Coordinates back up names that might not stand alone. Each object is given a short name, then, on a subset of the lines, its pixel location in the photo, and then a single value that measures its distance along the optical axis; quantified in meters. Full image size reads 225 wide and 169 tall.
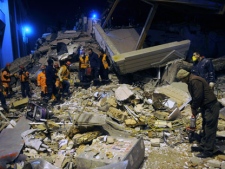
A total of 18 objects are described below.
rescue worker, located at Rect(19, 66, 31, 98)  9.62
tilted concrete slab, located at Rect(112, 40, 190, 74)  8.56
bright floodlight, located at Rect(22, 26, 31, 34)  30.47
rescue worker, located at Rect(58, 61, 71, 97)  8.94
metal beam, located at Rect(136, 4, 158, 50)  10.16
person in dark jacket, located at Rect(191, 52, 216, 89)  6.36
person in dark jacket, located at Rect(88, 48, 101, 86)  9.73
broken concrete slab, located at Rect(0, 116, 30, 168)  5.11
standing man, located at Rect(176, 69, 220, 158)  4.55
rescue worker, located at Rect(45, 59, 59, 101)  8.43
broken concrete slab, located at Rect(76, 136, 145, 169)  4.09
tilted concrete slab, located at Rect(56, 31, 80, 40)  15.29
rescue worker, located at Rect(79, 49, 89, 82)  9.84
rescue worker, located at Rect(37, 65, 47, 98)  8.59
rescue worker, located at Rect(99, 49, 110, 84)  10.04
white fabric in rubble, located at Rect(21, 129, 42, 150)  5.55
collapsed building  4.63
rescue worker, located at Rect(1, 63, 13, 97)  9.95
